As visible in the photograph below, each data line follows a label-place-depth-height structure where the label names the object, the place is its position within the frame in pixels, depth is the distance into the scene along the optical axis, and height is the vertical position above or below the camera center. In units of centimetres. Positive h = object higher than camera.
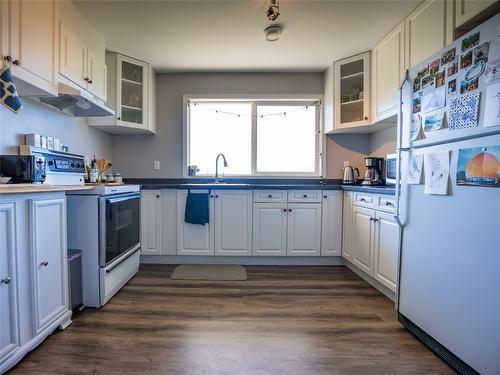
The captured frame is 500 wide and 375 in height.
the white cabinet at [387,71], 220 +99
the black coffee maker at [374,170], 279 +9
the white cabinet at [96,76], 227 +94
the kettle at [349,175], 307 +3
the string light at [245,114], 335 +86
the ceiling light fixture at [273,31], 220 +128
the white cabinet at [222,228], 291 -59
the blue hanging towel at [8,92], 144 +48
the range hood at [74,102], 188 +60
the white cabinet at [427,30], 171 +109
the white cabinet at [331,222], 294 -51
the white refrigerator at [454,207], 113 -15
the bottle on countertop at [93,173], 261 +3
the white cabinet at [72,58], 192 +95
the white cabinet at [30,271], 121 -51
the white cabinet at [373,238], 206 -56
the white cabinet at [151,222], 294 -53
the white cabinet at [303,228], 293 -58
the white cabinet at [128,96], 272 +90
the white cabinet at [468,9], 146 +102
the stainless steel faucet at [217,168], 324 +11
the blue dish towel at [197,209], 286 -37
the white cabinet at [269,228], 292 -59
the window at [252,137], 335 +53
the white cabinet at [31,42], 145 +83
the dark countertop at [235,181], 326 -6
